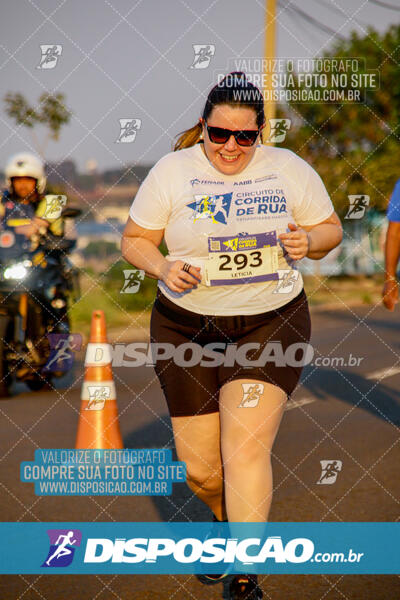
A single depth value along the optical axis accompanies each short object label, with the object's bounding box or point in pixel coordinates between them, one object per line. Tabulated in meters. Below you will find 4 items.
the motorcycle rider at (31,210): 8.38
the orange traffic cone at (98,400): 6.07
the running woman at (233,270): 3.84
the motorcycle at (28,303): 8.36
